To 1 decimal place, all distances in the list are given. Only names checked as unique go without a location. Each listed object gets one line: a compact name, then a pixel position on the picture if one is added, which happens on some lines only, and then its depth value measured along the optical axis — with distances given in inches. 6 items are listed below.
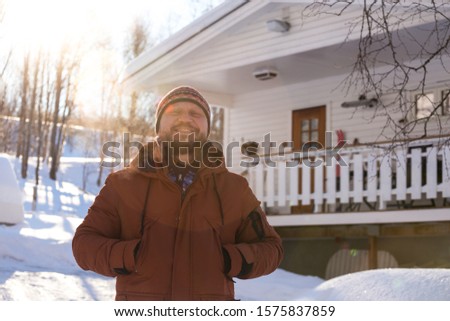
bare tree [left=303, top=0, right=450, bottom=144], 378.0
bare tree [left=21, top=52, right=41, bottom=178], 1042.1
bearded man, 96.1
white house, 409.4
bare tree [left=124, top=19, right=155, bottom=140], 1217.5
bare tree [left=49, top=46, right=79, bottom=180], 1123.3
